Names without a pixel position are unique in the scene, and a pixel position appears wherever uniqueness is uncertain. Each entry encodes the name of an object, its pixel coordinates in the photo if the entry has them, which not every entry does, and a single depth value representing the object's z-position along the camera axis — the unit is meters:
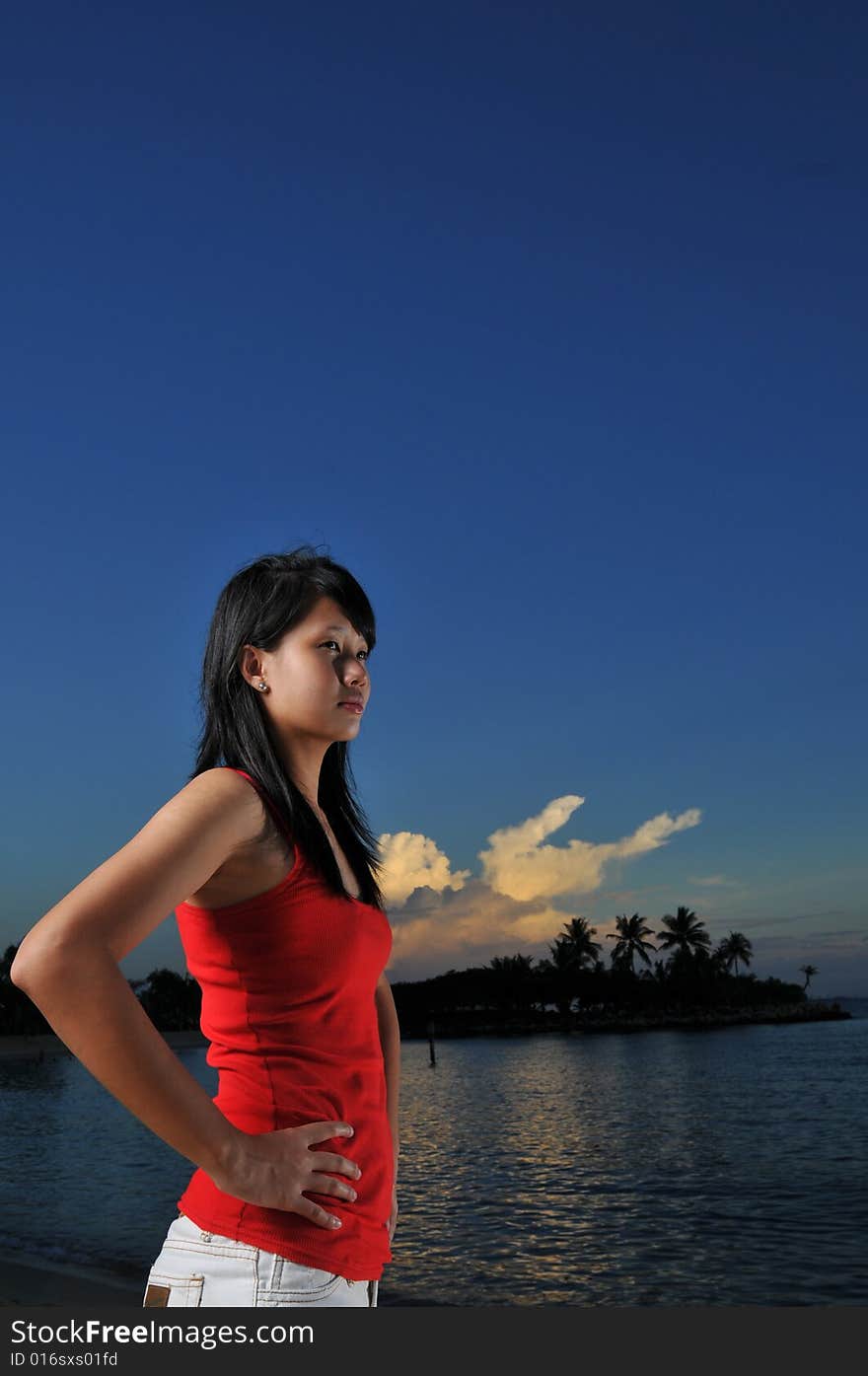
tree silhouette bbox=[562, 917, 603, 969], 110.75
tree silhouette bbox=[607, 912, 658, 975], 105.69
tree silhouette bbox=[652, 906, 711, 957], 104.06
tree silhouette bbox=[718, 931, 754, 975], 115.19
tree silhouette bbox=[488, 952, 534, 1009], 118.56
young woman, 1.38
